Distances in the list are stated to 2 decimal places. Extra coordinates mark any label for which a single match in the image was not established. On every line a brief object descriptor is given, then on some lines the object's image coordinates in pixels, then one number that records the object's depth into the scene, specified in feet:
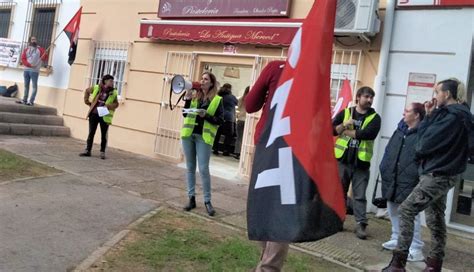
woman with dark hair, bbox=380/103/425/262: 16.83
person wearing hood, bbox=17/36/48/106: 40.06
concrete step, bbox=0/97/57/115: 37.94
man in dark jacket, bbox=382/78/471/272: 14.62
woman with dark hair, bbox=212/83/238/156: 25.36
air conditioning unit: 23.65
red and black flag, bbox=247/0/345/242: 8.59
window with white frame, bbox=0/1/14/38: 46.85
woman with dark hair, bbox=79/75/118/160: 30.78
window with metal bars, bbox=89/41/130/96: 36.60
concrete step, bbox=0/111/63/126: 36.99
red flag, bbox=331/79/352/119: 22.07
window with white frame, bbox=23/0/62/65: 42.86
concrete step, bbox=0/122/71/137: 36.06
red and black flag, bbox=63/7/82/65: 39.14
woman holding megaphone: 19.39
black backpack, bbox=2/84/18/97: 44.78
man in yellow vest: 19.01
